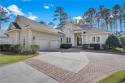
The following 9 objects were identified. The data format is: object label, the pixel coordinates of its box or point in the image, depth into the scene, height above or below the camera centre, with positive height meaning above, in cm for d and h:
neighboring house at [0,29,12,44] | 1340 +57
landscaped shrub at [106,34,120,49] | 1203 +7
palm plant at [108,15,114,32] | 2514 +813
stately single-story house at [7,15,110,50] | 1147 +142
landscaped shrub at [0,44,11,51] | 1169 -92
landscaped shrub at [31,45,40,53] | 949 -91
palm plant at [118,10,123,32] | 2387 +949
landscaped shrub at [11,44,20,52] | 996 -95
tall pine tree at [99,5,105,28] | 2518 +1215
